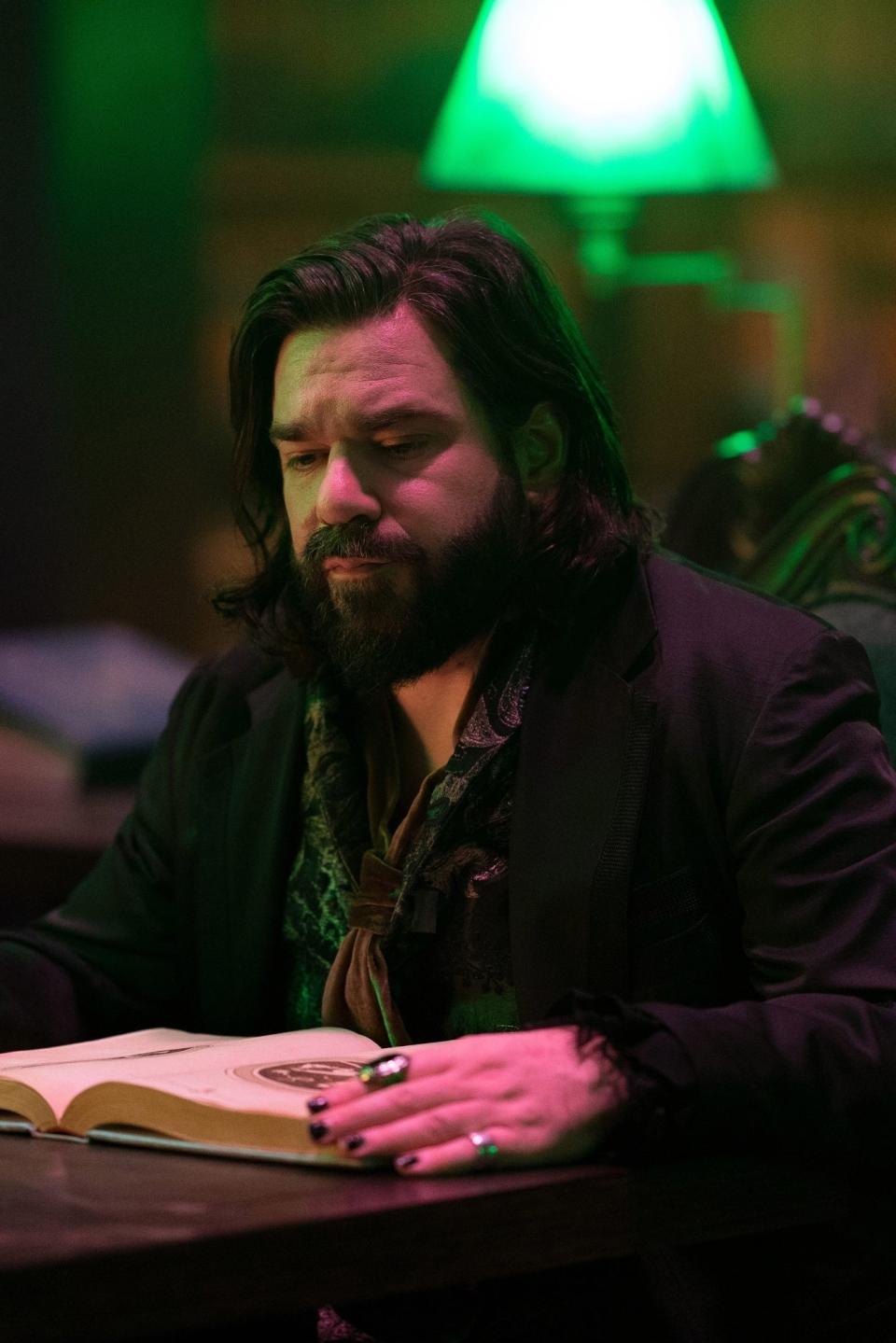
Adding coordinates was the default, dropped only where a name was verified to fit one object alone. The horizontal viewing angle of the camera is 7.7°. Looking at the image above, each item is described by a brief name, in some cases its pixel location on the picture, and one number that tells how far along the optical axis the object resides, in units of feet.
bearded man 12.31
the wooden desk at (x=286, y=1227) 11.25
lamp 14.71
